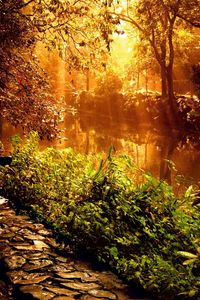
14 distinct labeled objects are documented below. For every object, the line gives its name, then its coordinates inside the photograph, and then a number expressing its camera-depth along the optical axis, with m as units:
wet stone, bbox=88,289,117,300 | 4.68
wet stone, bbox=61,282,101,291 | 4.87
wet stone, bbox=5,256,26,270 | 5.41
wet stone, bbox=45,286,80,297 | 4.69
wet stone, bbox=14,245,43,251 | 6.02
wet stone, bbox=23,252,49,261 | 5.71
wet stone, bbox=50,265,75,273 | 5.37
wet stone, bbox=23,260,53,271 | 5.39
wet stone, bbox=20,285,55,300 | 4.57
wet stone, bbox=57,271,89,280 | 5.19
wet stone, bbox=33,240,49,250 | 6.12
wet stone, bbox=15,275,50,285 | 4.96
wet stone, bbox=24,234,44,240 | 6.46
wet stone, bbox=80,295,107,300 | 4.60
